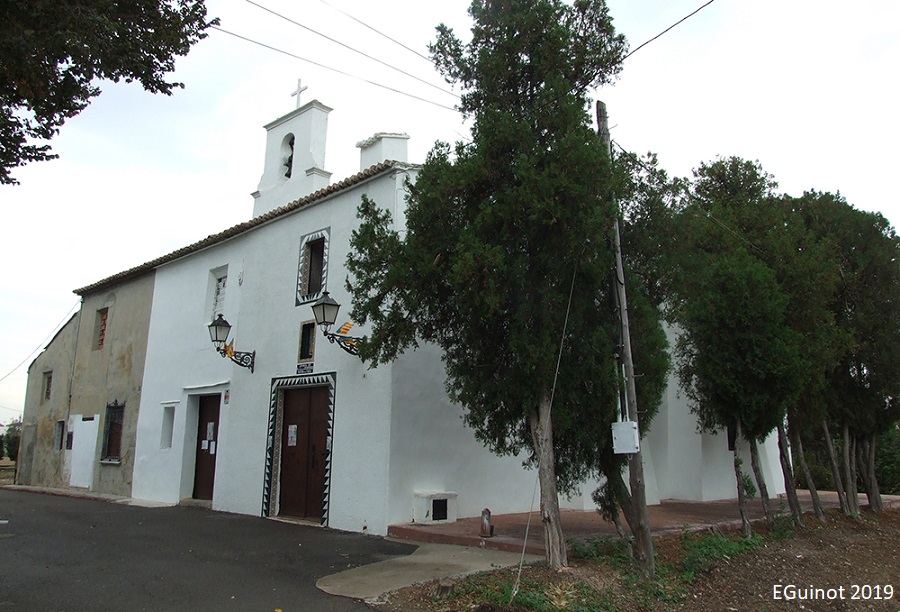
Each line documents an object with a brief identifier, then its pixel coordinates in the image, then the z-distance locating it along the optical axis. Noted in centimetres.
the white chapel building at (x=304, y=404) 1017
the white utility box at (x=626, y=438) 643
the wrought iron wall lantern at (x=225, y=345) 1241
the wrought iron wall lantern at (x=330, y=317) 1002
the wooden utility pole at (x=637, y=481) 670
